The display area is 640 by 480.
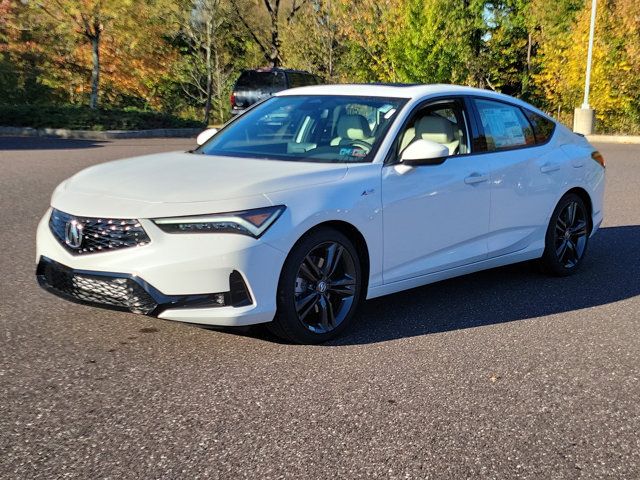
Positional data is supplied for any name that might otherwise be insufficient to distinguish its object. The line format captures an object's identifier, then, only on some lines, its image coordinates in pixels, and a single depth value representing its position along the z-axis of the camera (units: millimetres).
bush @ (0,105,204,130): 23234
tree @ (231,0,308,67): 37375
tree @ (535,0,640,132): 29250
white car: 4270
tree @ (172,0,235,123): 30922
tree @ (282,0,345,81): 33969
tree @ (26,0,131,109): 25938
